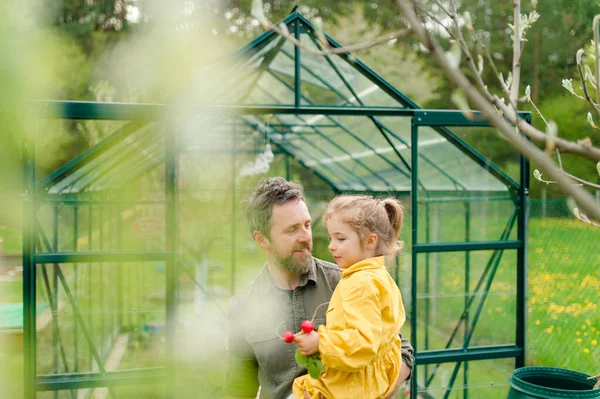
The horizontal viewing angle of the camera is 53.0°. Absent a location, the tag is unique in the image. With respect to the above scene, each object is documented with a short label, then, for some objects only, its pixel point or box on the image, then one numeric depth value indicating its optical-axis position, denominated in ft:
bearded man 6.68
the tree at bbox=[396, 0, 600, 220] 1.73
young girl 5.41
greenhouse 10.53
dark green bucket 9.52
